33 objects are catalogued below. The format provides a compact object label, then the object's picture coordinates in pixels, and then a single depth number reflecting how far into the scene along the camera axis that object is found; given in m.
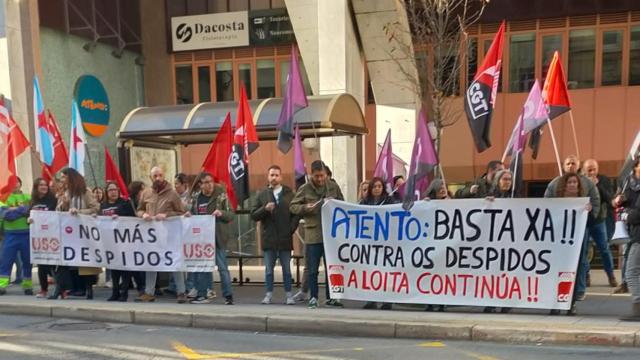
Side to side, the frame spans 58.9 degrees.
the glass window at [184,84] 18.25
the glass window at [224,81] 17.89
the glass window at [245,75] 17.70
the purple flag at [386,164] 9.19
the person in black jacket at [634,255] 5.92
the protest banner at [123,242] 7.79
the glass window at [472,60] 15.15
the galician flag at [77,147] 8.73
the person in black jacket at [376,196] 7.36
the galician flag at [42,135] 9.02
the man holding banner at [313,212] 7.26
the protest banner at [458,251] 6.27
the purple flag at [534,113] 6.74
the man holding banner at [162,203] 7.82
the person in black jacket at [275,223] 7.50
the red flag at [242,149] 7.86
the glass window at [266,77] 17.50
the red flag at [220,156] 8.11
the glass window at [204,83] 18.06
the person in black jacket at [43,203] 8.58
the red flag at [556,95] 6.93
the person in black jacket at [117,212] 8.23
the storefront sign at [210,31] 17.47
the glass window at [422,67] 12.70
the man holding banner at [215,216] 7.74
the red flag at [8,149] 8.75
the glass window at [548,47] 15.14
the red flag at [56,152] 9.11
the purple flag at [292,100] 7.82
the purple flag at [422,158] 6.92
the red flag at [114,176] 8.55
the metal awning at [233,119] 9.15
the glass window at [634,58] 14.59
